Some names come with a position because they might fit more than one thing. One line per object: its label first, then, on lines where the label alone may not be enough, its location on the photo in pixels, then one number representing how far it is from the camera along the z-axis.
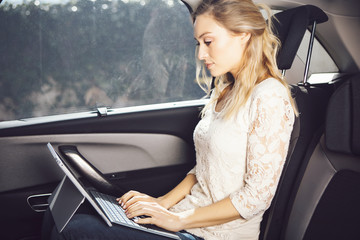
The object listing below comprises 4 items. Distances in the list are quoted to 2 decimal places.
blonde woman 1.19
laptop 1.19
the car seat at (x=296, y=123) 1.40
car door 1.76
